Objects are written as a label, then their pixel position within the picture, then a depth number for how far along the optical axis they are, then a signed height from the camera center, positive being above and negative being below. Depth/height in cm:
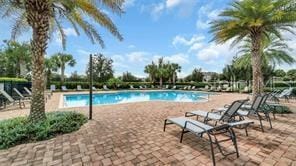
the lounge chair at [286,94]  798 -77
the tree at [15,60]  2156 +421
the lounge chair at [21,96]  777 -83
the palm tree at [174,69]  2589 +282
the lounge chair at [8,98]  677 -83
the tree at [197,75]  2948 +174
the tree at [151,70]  2588 +262
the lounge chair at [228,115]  329 -91
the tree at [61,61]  2217 +406
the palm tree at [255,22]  529 +272
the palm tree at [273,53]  1058 +262
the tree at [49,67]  1934 +263
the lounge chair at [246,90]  1512 -96
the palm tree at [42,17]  377 +234
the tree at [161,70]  2503 +250
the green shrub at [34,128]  304 -127
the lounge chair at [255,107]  404 -85
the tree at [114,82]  2029 +10
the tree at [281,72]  3013 +258
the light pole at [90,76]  463 +25
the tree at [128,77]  2589 +118
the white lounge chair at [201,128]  246 -102
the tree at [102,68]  2572 +308
